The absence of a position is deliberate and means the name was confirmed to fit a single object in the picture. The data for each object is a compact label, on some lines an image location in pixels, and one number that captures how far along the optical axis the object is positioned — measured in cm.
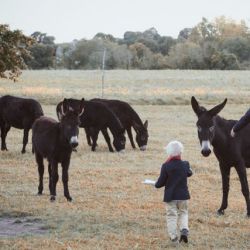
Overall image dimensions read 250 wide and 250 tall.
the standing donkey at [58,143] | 1247
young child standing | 917
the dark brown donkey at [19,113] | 2023
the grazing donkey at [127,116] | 2206
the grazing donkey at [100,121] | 2128
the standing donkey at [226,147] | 1094
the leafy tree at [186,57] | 9344
